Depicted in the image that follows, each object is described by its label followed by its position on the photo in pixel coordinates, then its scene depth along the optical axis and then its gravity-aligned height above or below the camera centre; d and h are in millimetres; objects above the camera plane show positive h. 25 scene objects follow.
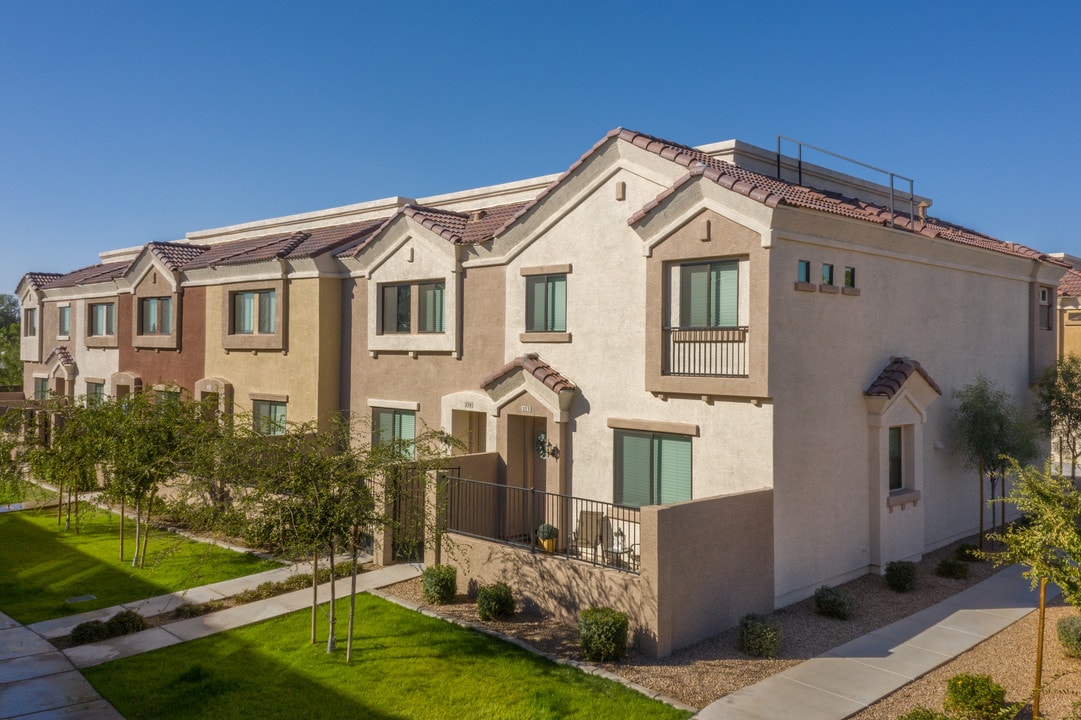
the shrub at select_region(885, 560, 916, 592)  15102 -4022
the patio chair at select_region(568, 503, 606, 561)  15266 -3385
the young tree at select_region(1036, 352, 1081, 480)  21078 -800
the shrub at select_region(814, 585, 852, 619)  13570 -4100
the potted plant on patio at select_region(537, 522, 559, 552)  15656 -3429
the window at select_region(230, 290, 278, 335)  24117 +1567
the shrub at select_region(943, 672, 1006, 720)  9773 -4150
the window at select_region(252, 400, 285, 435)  23734 -1450
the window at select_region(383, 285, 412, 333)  21219 +1519
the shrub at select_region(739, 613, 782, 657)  11836 -4123
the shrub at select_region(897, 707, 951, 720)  9327 -4167
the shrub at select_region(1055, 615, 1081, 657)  11961 -4087
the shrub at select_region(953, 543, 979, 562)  17562 -4228
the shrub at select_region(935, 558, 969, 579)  16156 -4158
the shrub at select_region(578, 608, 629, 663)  11469 -3981
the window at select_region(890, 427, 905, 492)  17125 -2041
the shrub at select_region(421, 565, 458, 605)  14094 -4003
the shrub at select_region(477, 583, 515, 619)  13305 -4071
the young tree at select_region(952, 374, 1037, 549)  17875 -1443
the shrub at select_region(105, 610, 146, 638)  12812 -4354
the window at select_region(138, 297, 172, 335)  28350 +1670
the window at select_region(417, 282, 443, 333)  20312 +1493
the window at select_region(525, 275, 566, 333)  17500 +1413
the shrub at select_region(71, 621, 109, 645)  12492 -4386
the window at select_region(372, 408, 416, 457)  21031 -1634
